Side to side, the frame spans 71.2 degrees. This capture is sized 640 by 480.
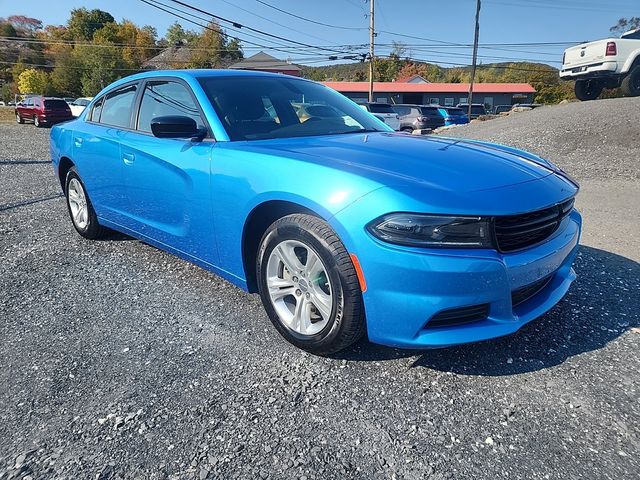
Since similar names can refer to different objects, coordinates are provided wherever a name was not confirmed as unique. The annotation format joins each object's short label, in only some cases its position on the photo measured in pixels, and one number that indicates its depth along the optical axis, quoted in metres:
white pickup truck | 11.61
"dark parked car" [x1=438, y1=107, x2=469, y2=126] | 25.08
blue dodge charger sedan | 2.01
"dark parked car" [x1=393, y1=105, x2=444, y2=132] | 23.66
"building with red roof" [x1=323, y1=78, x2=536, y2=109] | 55.31
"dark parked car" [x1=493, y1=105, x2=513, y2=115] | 50.67
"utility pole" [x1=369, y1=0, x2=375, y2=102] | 33.50
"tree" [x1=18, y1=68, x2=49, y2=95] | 54.66
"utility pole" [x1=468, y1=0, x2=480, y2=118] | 32.12
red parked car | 23.27
